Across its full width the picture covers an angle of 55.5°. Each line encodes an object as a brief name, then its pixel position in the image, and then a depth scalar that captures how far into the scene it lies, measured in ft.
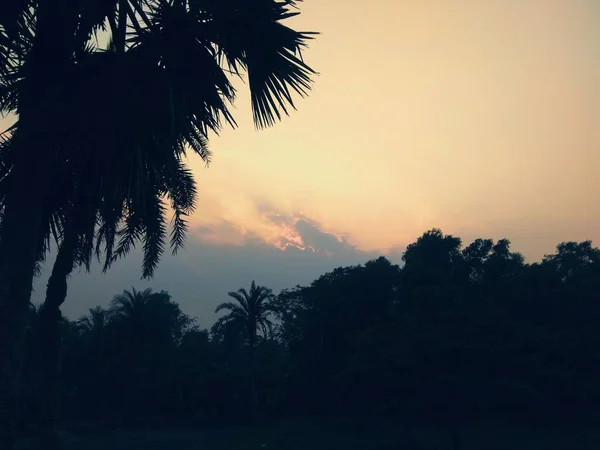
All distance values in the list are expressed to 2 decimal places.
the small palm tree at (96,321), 152.66
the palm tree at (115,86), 18.13
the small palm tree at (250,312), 153.89
